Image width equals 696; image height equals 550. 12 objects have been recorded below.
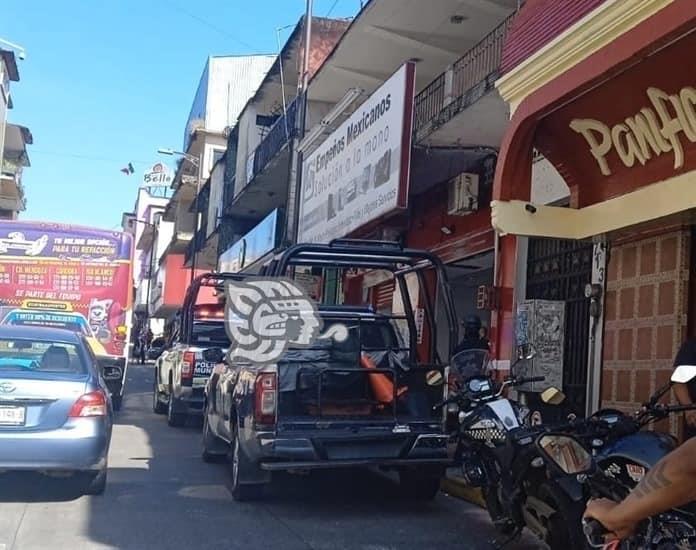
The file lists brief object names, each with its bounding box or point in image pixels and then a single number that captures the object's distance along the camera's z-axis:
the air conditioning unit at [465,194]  13.80
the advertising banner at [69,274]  15.30
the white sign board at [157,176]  73.81
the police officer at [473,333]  10.18
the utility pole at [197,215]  37.78
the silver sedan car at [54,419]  7.15
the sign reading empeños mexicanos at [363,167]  12.59
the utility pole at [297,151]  20.16
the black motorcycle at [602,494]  3.55
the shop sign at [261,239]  21.72
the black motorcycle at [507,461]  5.21
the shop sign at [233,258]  25.99
